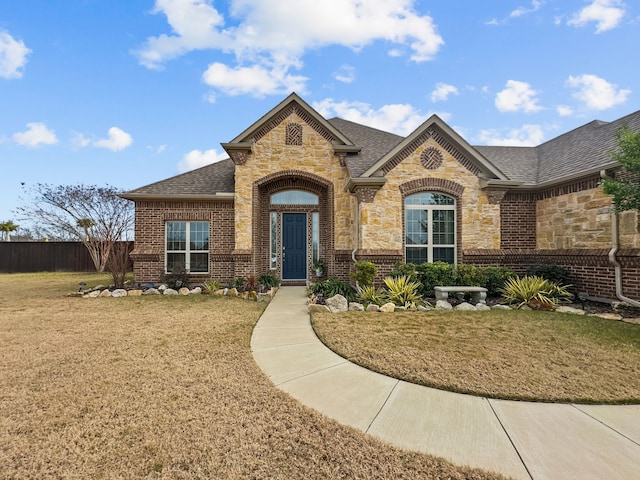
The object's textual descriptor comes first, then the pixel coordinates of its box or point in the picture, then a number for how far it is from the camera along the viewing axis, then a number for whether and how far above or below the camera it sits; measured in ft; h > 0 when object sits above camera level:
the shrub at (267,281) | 33.83 -4.46
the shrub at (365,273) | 27.32 -2.83
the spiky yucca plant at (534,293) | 24.77 -4.38
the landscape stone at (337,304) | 23.84 -5.00
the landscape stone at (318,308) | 23.53 -5.20
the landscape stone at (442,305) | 24.43 -5.21
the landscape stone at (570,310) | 22.68 -5.30
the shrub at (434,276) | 27.48 -3.18
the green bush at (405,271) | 27.94 -2.73
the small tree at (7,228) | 78.64 +3.94
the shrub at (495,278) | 28.14 -3.40
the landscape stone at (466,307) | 23.94 -5.32
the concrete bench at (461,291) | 25.44 -4.25
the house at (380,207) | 27.63 +3.84
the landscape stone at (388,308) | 23.55 -5.22
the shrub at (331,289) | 28.40 -4.60
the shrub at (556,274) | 27.68 -3.00
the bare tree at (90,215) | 61.26 +5.89
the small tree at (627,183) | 18.90 +3.86
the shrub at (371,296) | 25.81 -4.77
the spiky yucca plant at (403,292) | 25.41 -4.38
